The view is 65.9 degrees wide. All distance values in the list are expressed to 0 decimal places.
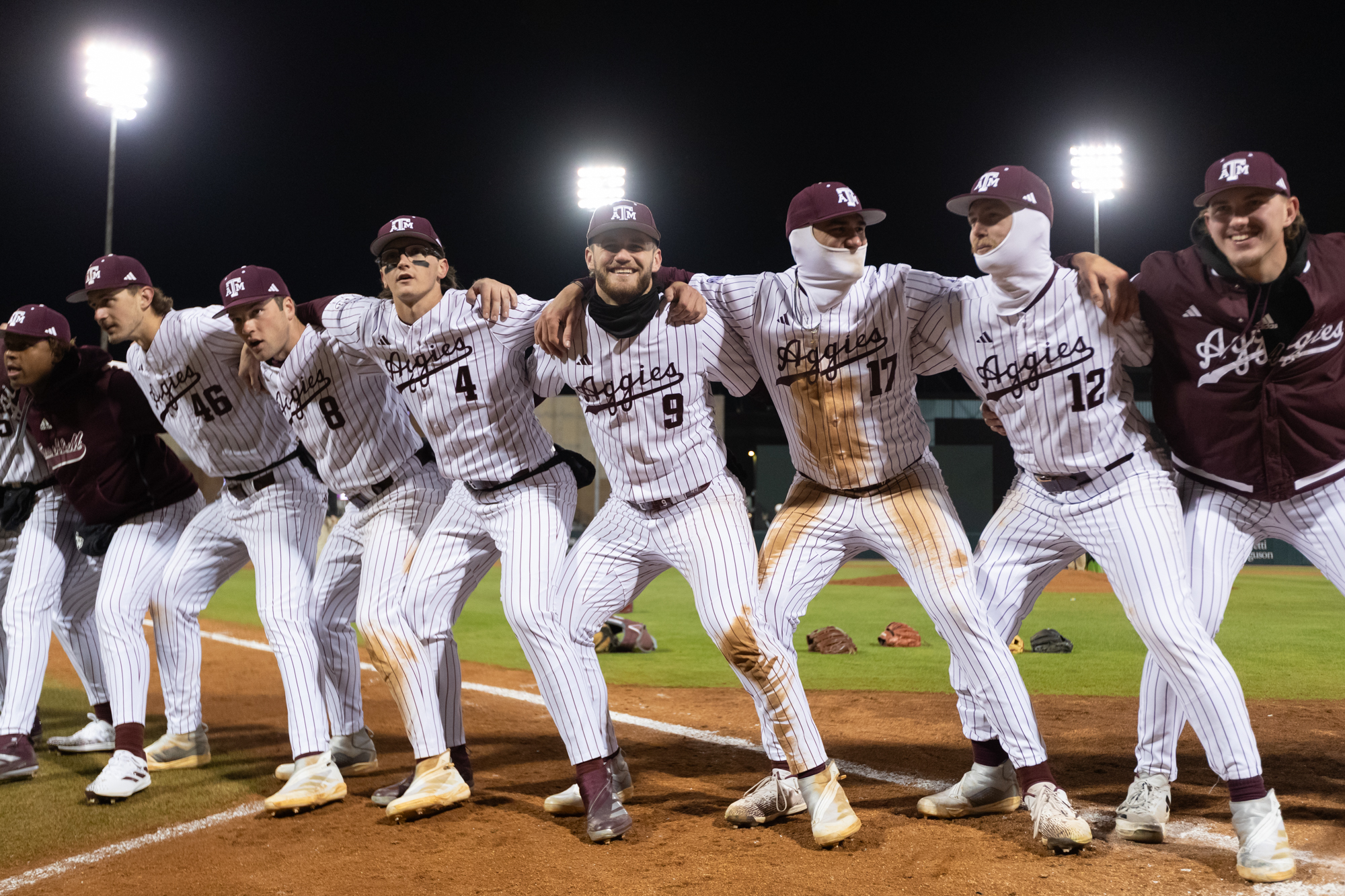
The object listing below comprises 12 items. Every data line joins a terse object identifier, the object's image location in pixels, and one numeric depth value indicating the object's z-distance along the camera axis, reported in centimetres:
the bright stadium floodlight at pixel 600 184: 2211
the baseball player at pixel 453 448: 419
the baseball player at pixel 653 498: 370
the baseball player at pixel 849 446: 363
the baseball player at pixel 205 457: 482
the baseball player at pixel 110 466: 498
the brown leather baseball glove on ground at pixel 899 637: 927
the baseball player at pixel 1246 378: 331
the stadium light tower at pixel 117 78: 1750
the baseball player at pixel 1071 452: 331
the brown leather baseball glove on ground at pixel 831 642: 880
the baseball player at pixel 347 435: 450
